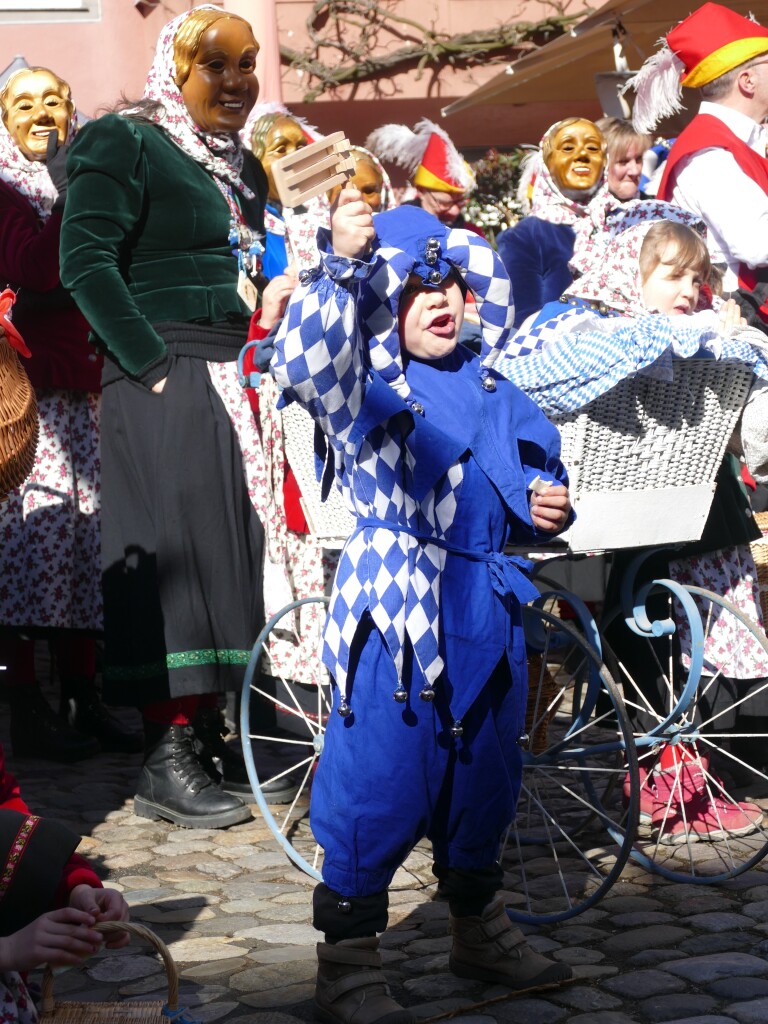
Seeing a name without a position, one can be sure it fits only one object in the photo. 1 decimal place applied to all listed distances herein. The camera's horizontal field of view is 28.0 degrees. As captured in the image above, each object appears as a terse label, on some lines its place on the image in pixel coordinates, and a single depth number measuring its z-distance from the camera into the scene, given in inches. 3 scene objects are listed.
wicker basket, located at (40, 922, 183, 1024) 87.2
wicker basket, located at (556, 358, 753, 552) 138.8
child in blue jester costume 113.7
